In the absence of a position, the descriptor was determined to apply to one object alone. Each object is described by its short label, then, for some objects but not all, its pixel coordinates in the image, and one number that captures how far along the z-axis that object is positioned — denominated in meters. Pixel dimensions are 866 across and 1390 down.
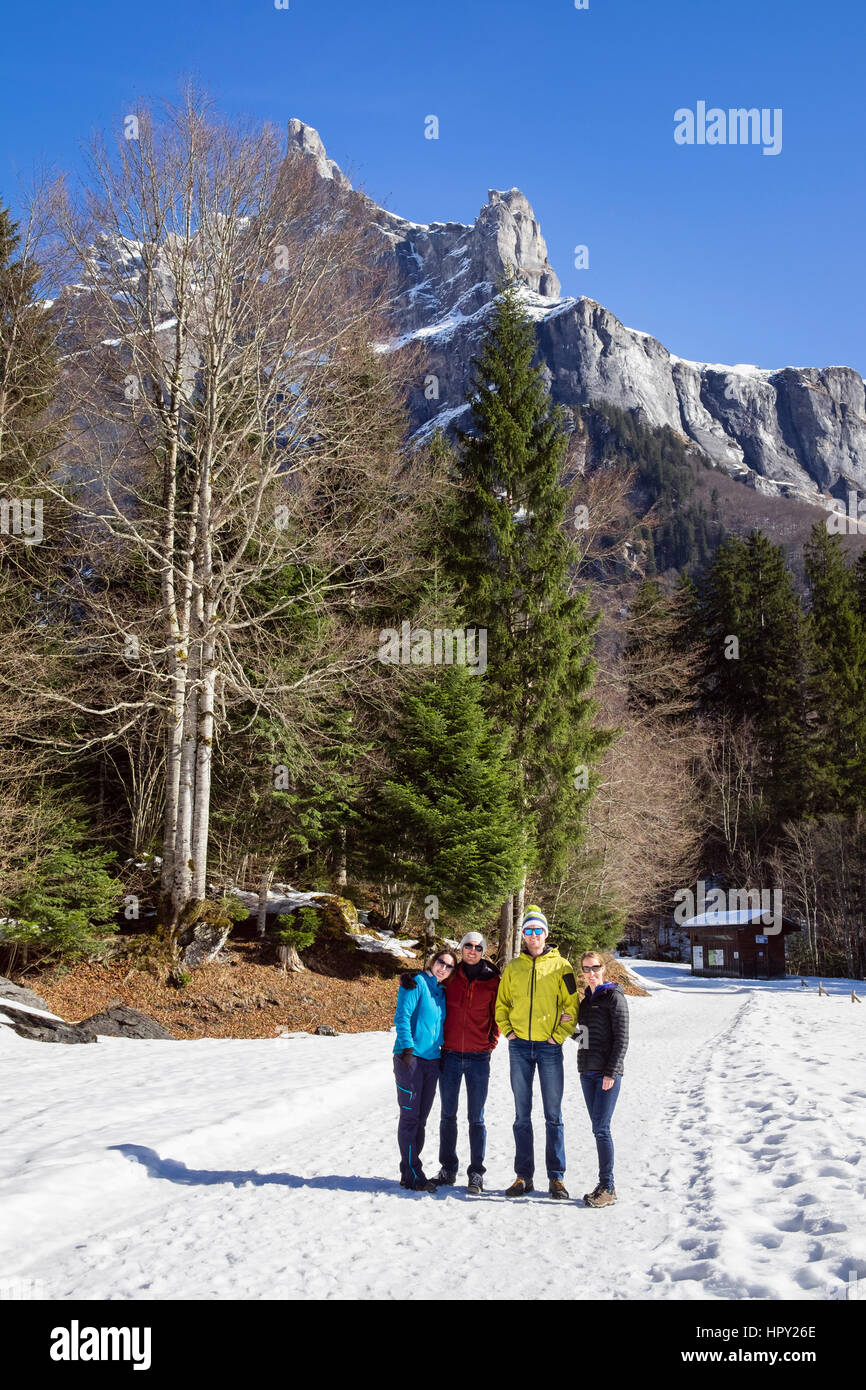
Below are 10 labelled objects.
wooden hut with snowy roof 43.84
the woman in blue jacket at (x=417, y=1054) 5.71
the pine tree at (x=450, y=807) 16.09
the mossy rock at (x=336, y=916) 17.36
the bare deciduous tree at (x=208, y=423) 14.41
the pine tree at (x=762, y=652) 46.25
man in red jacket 5.85
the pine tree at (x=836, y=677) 41.94
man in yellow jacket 5.69
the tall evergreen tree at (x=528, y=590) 19.67
